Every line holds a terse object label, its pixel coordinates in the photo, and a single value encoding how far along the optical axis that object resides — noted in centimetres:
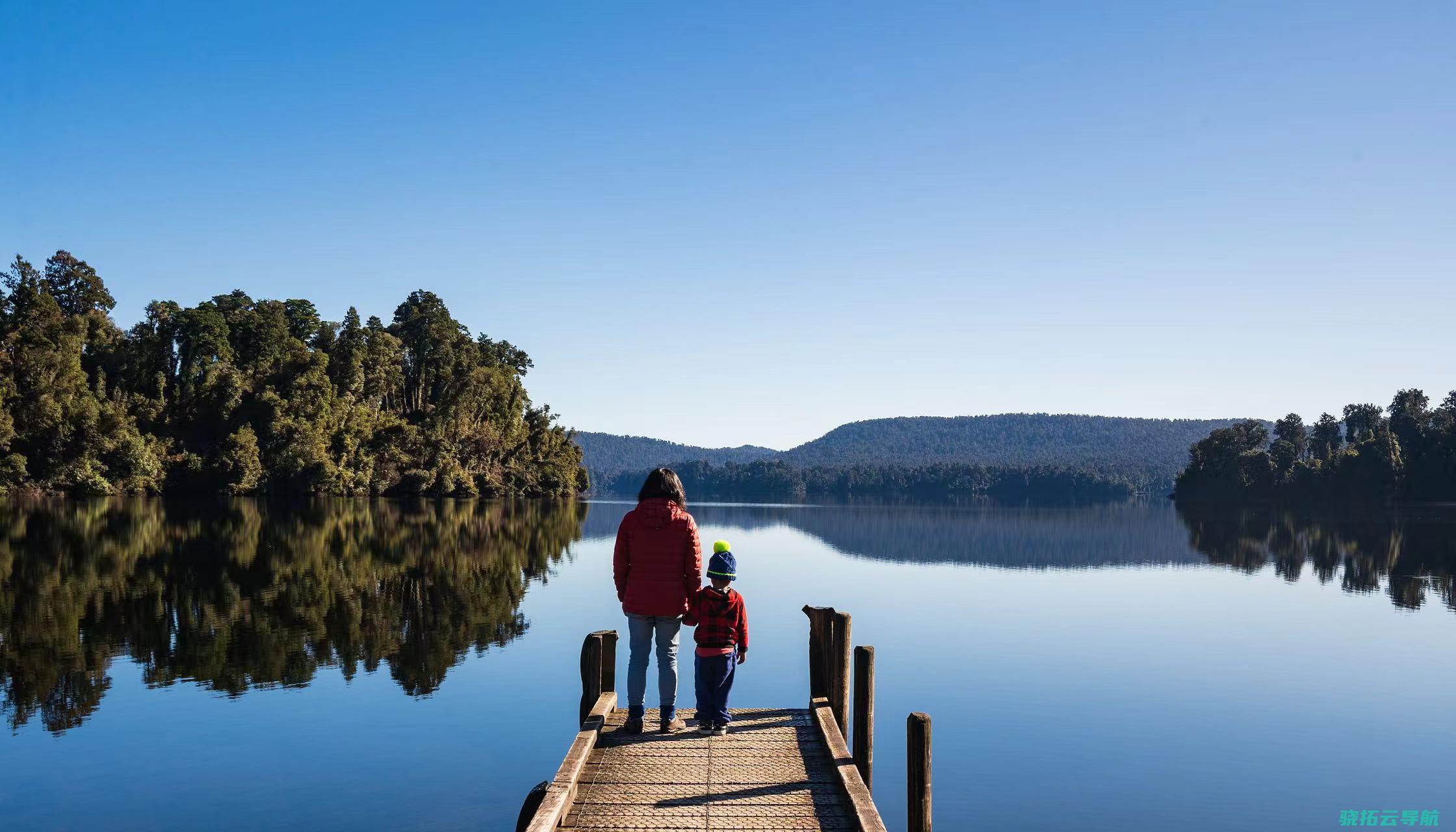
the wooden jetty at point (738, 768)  880
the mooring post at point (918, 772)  867
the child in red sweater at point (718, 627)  1072
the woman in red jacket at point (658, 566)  1031
